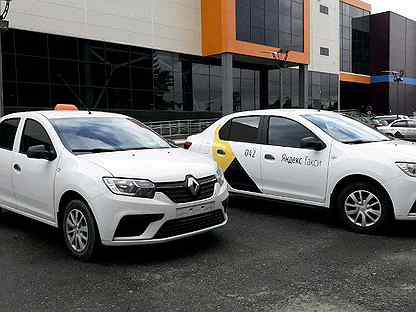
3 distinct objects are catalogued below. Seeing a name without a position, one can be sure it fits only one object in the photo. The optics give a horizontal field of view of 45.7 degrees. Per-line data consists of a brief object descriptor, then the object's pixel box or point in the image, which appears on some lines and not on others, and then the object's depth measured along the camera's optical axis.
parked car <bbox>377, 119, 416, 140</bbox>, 26.55
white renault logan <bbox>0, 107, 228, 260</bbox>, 4.83
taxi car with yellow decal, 5.84
